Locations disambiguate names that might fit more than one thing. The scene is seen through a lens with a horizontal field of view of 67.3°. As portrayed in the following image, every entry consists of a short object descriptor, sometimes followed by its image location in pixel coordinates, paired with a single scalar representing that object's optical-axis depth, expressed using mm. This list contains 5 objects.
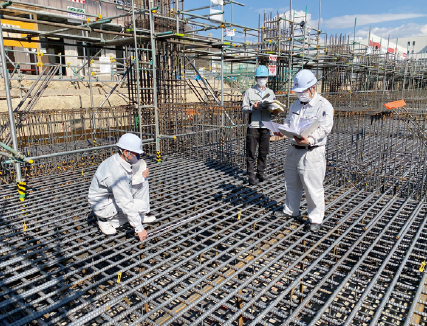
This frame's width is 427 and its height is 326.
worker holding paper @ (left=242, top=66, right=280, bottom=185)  5254
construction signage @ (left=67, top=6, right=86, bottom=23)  6337
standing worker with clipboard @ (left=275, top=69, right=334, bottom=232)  3631
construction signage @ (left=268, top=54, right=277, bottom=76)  11023
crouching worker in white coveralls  3510
